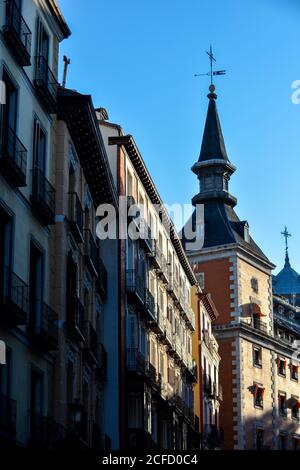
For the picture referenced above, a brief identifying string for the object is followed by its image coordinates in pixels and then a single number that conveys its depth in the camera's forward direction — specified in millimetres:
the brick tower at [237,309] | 79438
